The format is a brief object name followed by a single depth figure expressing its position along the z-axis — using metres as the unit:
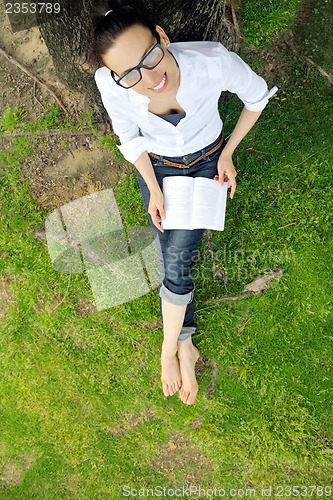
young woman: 1.86
